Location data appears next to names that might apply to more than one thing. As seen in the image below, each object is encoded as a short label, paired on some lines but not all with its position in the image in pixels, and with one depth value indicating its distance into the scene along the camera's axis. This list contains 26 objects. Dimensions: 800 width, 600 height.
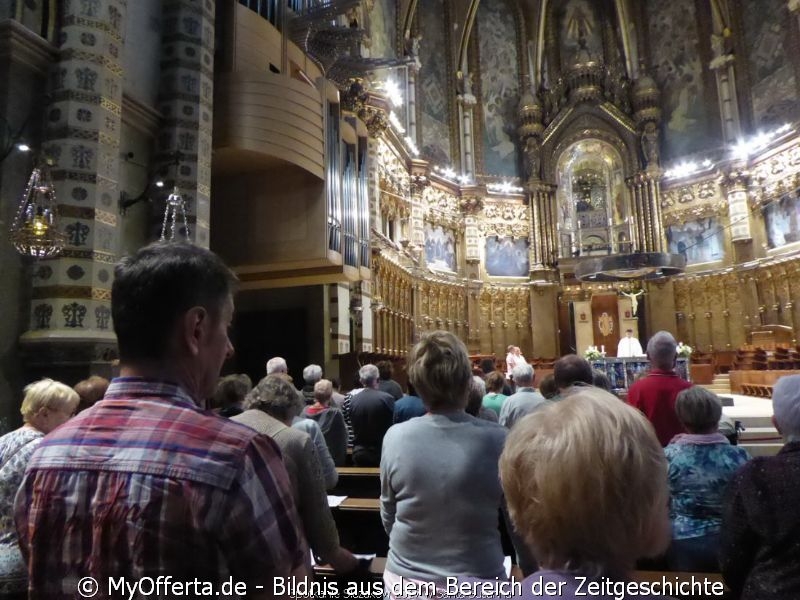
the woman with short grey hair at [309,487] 2.40
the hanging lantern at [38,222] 4.66
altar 11.44
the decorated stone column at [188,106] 7.00
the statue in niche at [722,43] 20.88
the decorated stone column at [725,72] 20.52
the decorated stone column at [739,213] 19.69
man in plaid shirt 1.03
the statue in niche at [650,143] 22.31
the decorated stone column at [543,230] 22.73
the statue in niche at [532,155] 23.58
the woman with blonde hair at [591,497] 1.00
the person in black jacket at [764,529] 1.77
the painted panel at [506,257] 22.73
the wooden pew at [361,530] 3.44
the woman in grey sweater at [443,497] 2.01
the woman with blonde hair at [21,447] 2.32
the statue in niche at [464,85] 22.75
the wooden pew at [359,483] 3.98
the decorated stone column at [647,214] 21.94
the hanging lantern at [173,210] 6.38
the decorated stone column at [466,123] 22.59
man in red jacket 3.83
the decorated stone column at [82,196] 5.02
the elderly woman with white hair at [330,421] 4.61
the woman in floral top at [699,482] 2.60
